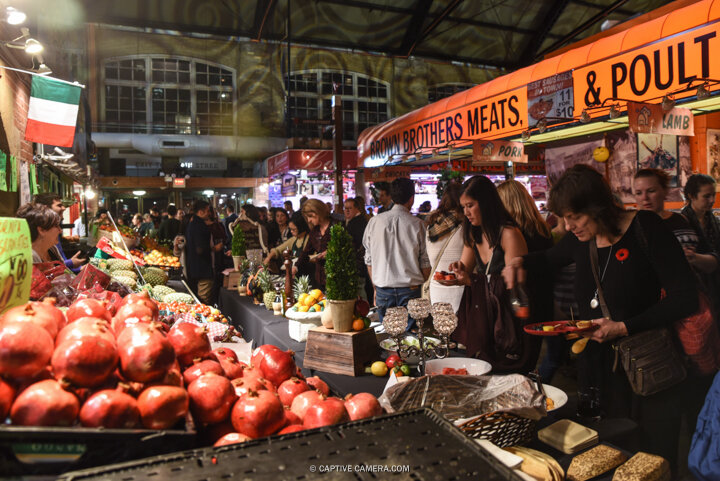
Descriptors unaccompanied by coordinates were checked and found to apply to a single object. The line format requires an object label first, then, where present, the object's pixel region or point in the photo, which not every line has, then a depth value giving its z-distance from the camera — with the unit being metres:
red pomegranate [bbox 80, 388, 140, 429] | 1.03
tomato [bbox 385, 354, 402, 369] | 2.38
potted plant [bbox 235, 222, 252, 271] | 5.79
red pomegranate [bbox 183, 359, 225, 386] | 1.35
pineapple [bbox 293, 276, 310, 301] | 3.82
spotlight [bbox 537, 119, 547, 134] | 6.16
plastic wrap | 1.70
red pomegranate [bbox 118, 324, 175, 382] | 1.15
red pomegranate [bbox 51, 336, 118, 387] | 1.08
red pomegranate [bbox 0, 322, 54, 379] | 1.06
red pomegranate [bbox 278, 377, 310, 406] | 1.63
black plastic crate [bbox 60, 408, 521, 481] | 0.93
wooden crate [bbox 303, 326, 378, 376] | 2.47
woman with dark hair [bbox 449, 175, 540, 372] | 2.49
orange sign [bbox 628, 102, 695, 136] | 4.96
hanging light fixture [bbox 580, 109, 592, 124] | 5.60
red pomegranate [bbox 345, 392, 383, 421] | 1.49
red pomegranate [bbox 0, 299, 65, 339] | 1.17
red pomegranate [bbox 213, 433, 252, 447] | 1.20
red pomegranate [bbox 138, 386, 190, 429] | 1.08
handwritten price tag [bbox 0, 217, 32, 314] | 1.42
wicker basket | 1.49
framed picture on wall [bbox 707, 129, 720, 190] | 6.95
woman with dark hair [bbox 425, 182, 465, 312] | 3.78
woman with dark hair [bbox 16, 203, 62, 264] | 3.51
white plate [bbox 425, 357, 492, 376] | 2.16
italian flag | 4.41
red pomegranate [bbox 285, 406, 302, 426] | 1.41
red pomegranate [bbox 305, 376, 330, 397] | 1.81
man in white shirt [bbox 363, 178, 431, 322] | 4.25
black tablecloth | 2.33
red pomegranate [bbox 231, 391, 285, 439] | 1.26
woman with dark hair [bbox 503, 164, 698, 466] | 2.07
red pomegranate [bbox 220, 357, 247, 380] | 1.56
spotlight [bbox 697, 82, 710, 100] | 4.52
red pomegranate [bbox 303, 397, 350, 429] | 1.38
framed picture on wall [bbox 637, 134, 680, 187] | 6.96
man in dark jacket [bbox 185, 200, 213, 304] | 7.09
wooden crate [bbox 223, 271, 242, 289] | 5.70
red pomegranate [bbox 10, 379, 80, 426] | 0.99
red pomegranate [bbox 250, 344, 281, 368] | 1.82
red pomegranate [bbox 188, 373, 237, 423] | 1.25
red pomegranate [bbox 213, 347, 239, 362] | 1.68
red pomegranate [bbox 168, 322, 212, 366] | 1.47
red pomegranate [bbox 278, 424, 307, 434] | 1.32
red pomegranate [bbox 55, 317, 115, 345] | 1.15
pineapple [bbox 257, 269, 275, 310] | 4.32
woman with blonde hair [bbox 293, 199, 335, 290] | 5.16
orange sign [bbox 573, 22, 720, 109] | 4.45
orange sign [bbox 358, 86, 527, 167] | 6.91
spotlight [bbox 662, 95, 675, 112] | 4.91
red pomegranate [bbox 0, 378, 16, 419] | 1.02
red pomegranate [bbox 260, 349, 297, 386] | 1.74
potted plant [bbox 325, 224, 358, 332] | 2.56
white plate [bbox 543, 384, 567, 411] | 1.87
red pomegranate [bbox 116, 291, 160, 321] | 1.58
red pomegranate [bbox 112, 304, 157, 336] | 1.42
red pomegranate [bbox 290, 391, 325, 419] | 1.49
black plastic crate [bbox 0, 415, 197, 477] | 0.92
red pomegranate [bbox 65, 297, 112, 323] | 1.49
